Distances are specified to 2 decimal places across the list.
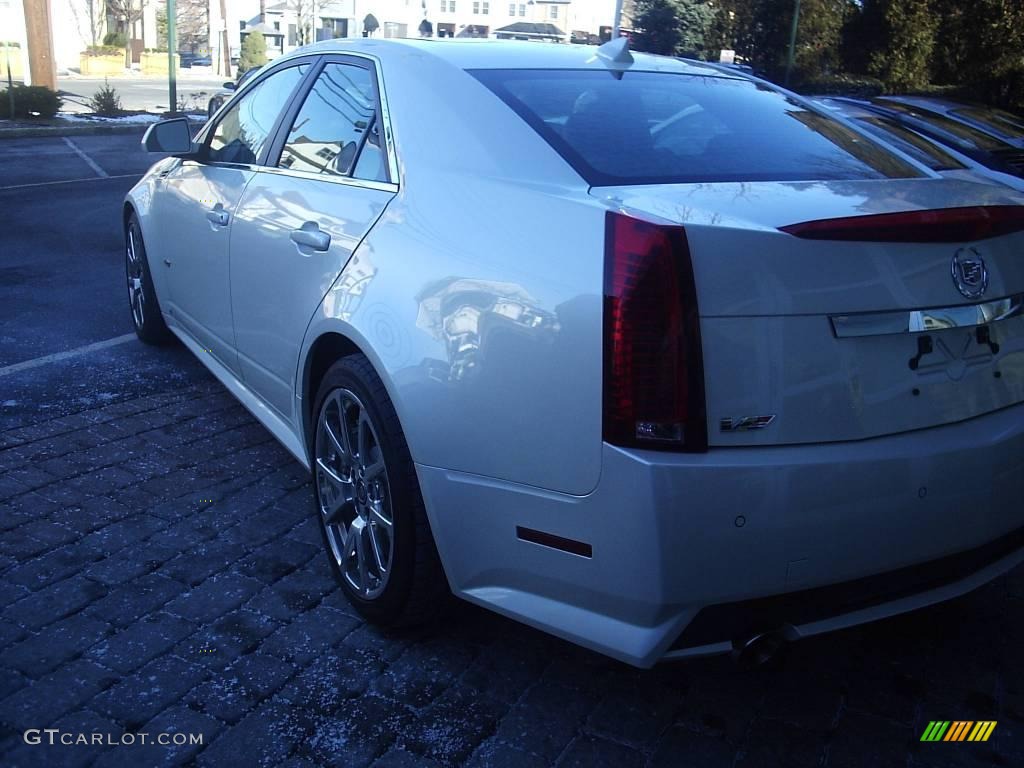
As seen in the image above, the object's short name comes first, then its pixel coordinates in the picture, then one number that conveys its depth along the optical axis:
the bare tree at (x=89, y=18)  54.61
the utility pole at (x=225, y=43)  56.00
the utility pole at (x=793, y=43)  25.42
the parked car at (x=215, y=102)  21.38
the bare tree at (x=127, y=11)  56.34
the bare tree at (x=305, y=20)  57.75
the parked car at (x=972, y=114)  9.67
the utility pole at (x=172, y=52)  23.86
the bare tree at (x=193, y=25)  75.06
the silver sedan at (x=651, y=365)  2.27
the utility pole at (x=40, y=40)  26.56
